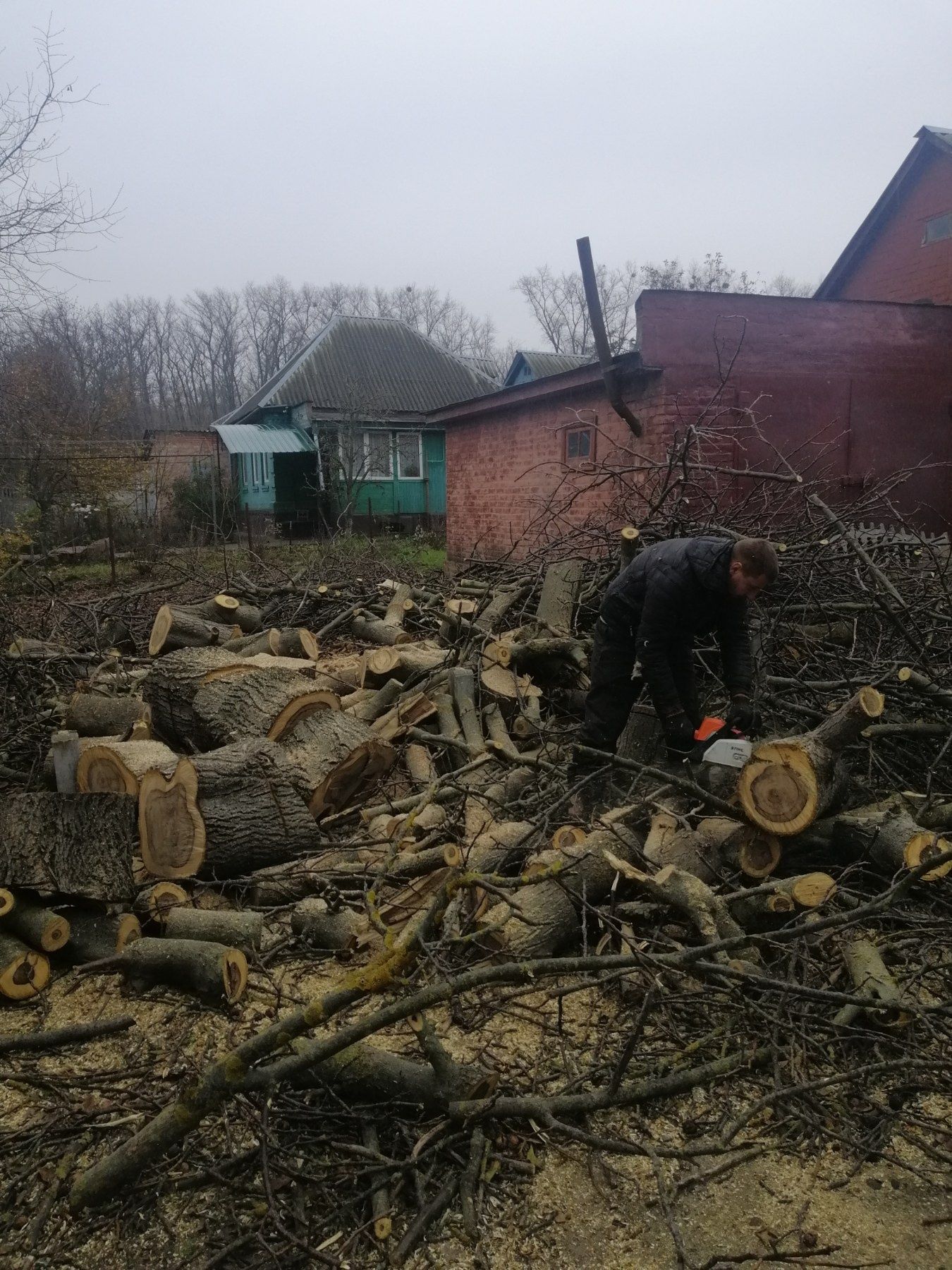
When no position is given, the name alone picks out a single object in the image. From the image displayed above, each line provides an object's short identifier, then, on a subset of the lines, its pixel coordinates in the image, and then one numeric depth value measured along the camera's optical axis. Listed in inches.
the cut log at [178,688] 218.1
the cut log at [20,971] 132.6
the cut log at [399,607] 313.9
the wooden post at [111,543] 565.3
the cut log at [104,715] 223.3
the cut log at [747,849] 146.6
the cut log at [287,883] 159.5
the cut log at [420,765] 200.1
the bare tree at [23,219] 436.8
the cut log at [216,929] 138.8
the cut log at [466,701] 215.0
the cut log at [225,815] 156.9
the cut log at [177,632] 287.3
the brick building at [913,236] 639.8
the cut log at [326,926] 145.8
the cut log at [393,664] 249.3
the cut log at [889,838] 135.4
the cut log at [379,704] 230.7
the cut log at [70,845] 139.0
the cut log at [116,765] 173.9
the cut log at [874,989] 109.6
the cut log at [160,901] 147.4
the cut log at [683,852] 146.4
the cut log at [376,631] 296.5
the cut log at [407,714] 223.5
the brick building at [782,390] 383.6
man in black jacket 171.0
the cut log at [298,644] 289.7
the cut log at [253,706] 203.3
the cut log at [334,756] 186.4
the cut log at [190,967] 126.9
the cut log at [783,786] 140.5
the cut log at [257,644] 289.0
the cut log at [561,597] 256.1
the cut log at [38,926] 136.7
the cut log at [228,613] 321.1
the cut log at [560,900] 134.2
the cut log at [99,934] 141.6
